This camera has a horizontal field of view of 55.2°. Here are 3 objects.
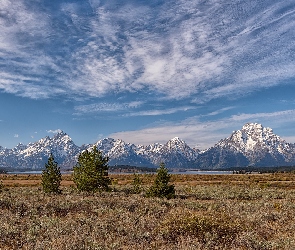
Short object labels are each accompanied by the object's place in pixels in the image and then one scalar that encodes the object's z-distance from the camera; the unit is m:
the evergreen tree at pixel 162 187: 35.09
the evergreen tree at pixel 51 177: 41.74
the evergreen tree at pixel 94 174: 39.84
